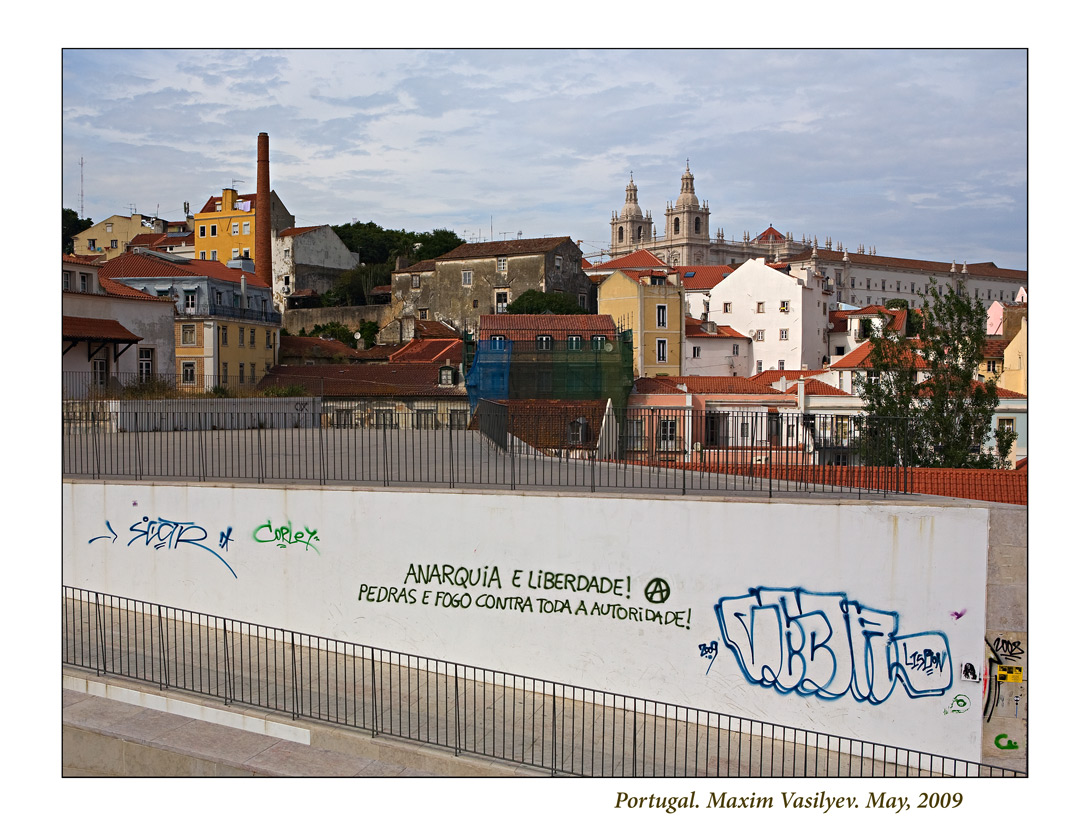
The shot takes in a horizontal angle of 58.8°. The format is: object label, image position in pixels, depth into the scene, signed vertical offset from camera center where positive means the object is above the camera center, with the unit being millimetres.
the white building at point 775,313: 66688 +6362
